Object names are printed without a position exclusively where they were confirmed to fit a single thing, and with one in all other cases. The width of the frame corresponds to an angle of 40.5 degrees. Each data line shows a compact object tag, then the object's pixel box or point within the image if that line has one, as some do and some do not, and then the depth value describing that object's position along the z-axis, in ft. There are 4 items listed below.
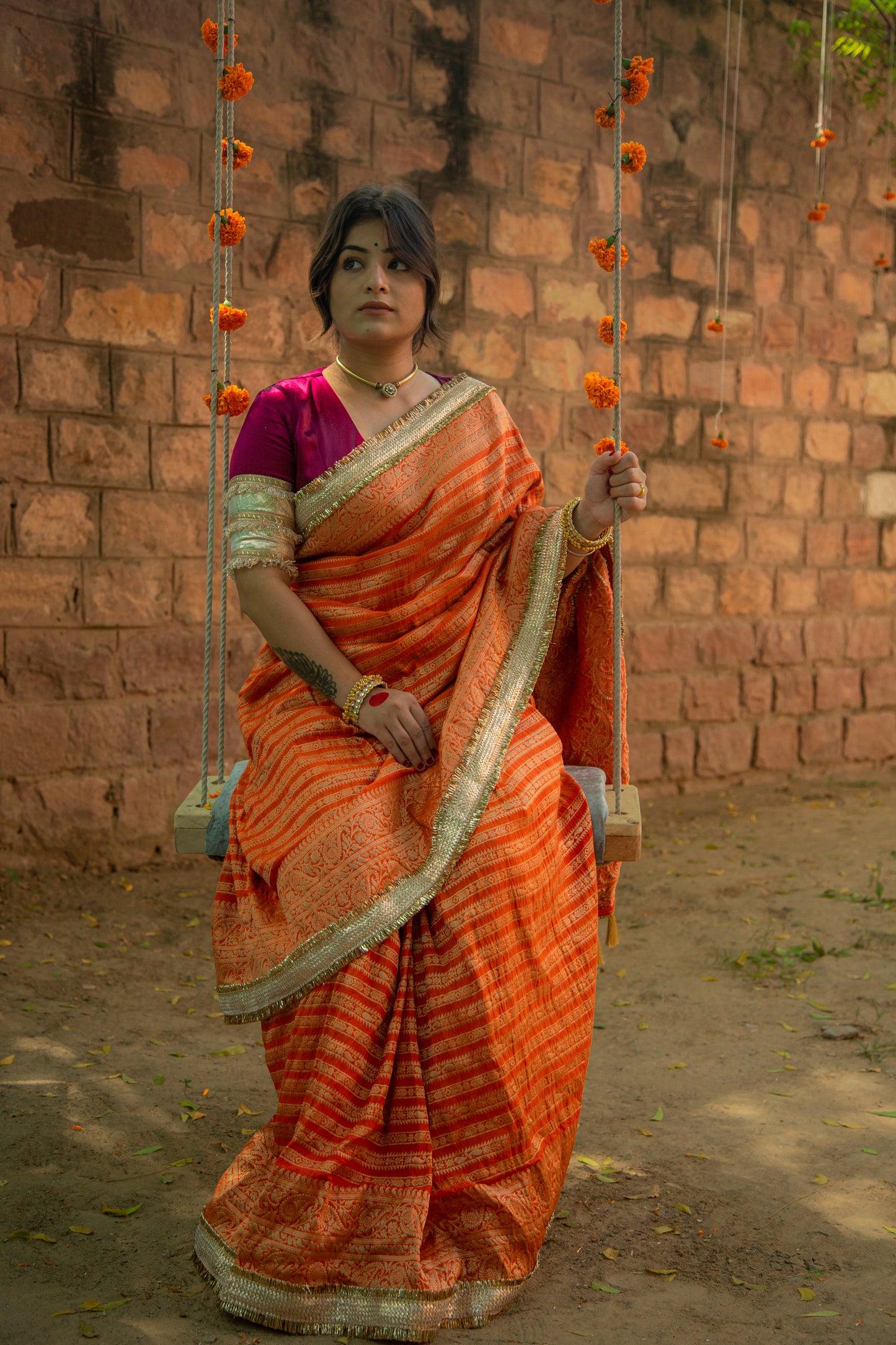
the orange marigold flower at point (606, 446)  8.41
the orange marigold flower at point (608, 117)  8.69
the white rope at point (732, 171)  19.98
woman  6.49
